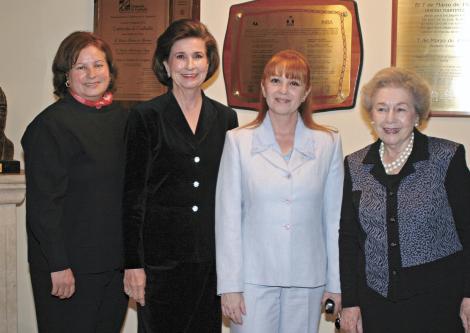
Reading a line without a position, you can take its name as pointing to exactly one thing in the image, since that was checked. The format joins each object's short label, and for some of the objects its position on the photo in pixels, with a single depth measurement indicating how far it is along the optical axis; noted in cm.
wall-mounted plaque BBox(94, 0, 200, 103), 323
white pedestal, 302
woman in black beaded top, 196
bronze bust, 306
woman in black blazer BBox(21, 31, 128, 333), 219
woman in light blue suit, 211
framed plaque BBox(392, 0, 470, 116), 278
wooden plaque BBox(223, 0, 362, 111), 294
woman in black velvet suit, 220
